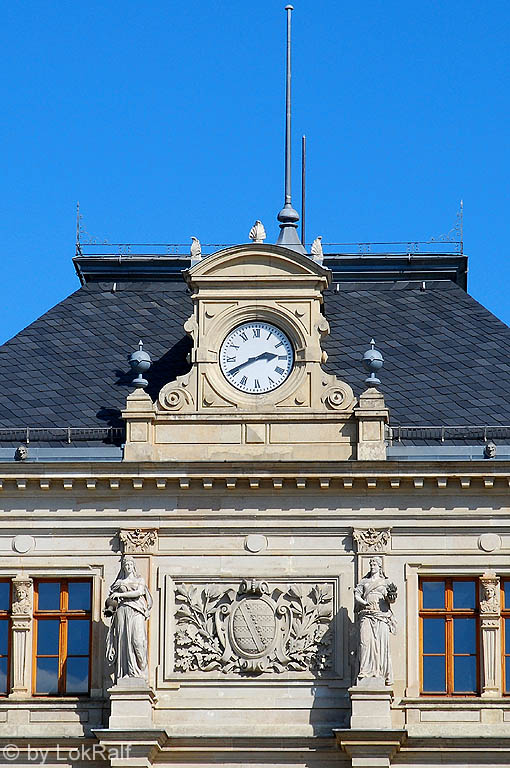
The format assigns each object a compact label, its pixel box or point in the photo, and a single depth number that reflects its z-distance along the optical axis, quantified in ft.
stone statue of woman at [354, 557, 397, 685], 136.98
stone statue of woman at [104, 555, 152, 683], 137.69
